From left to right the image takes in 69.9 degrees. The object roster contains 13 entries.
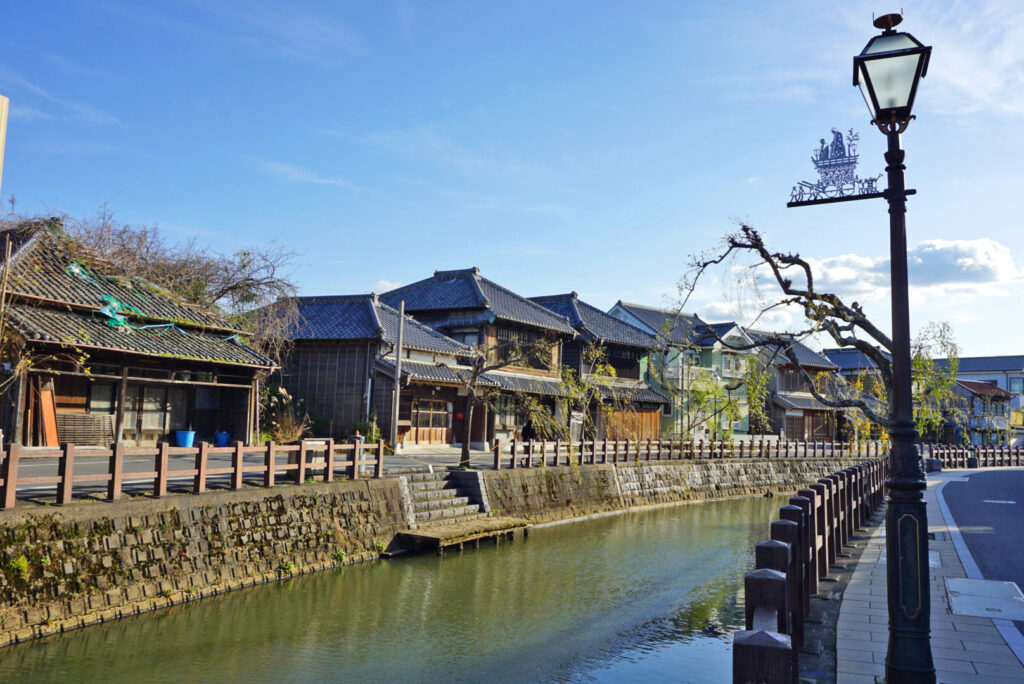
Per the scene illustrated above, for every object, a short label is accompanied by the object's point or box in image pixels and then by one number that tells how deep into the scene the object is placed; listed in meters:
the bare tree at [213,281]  27.03
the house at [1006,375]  61.84
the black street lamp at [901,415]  4.98
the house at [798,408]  47.66
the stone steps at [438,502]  17.64
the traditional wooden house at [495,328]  32.00
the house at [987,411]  53.73
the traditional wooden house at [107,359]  17.73
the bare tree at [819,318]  11.38
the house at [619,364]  37.00
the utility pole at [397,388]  25.36
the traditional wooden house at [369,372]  27.22
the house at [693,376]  38.56
